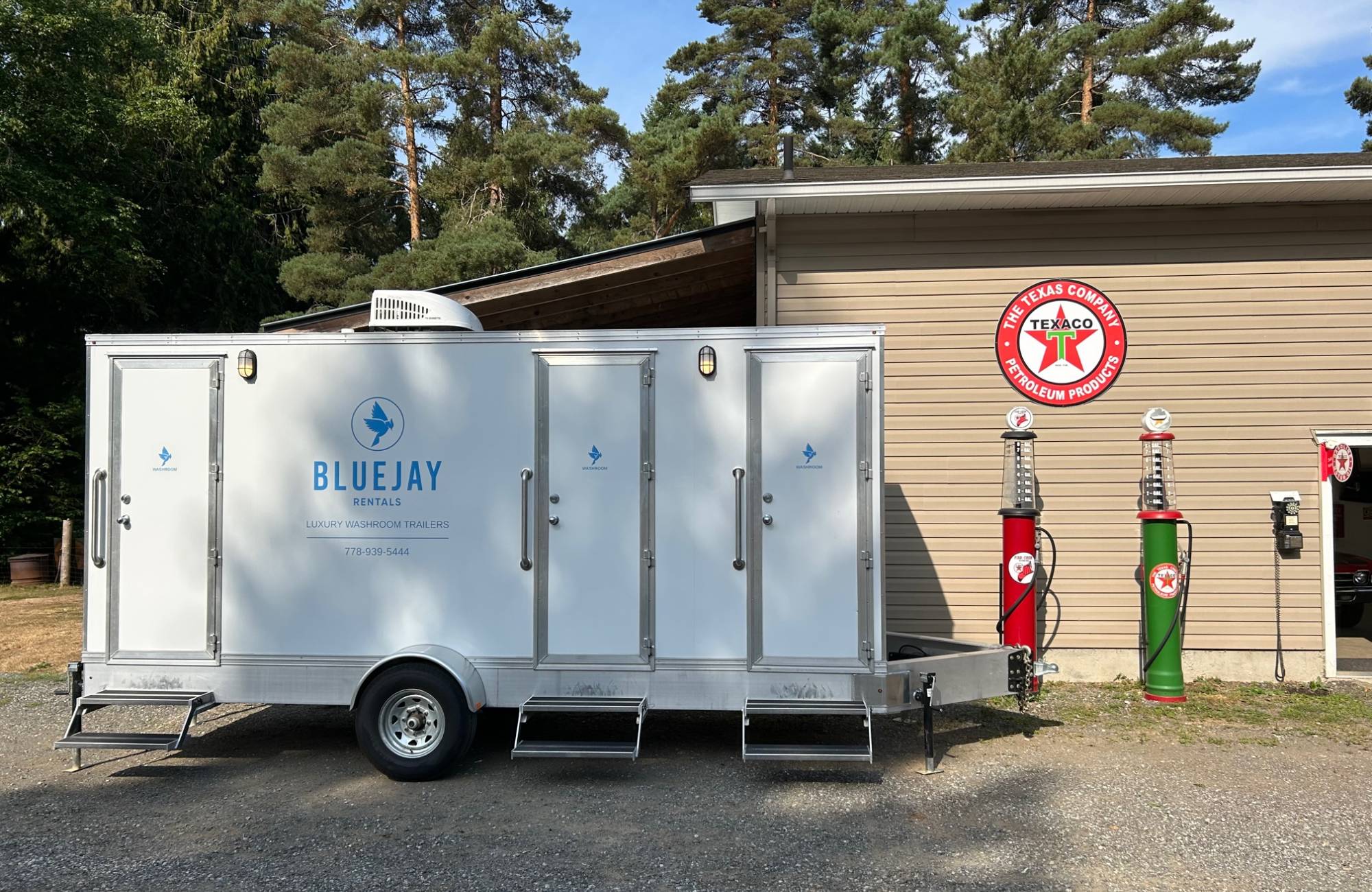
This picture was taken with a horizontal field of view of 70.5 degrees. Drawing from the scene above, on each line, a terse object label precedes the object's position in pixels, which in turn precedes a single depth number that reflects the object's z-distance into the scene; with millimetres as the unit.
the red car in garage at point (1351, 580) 9508
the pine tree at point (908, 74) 22797
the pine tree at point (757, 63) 25109
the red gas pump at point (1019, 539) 6973
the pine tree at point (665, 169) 22312
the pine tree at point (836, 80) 24078
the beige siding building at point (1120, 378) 7844
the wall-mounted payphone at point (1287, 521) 7672
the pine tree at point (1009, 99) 19812
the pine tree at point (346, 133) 22219
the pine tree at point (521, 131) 22094
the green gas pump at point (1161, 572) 7203
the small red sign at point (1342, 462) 7699
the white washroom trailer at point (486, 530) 5480
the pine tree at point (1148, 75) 21328
